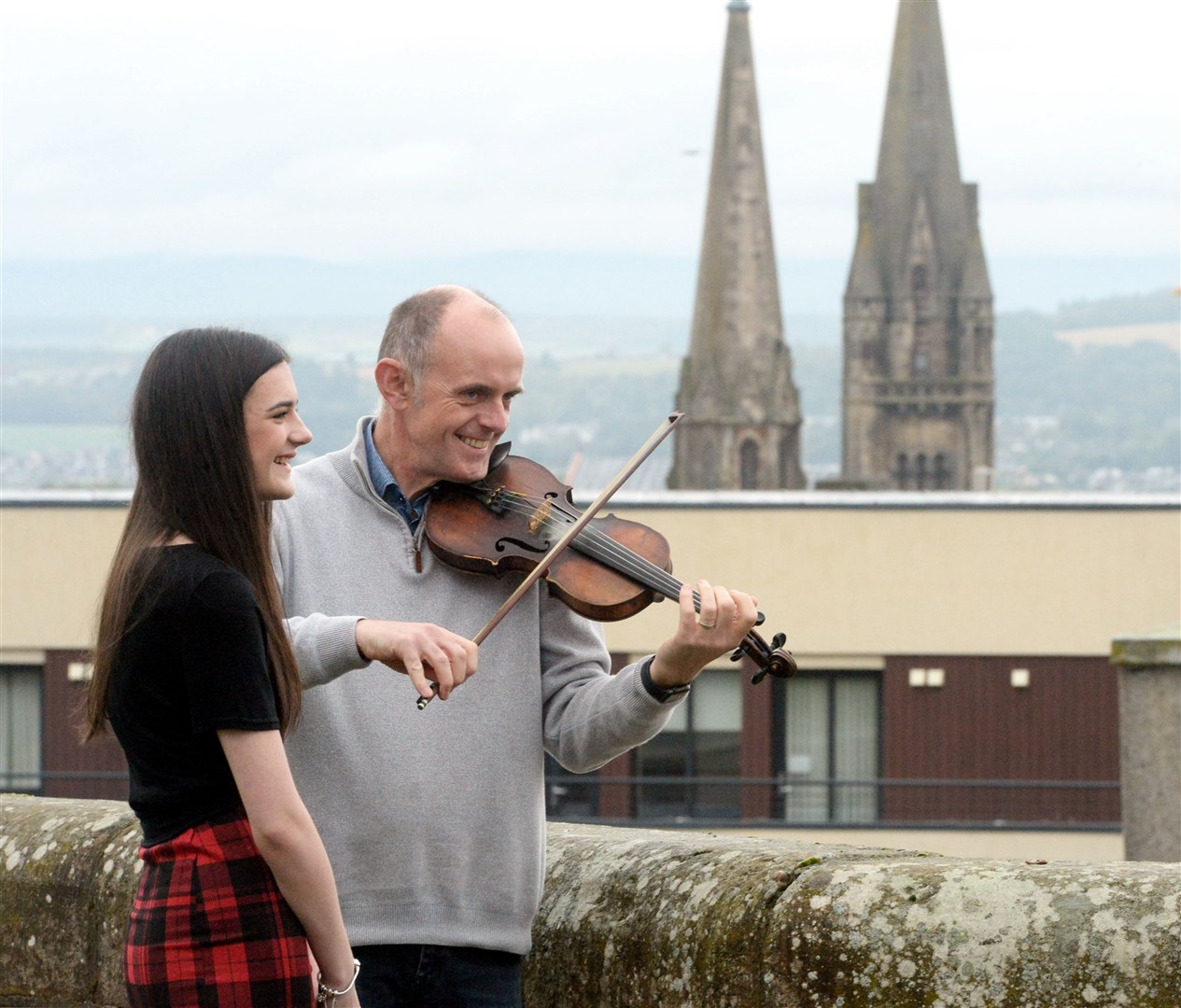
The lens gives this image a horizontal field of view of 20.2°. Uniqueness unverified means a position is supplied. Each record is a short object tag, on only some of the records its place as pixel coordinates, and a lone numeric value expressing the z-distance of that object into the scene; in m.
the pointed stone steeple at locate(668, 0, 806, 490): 120.89
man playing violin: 5.14
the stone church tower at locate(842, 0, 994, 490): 132.96
